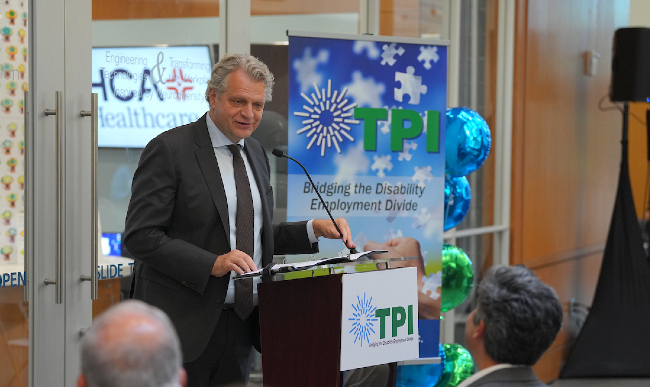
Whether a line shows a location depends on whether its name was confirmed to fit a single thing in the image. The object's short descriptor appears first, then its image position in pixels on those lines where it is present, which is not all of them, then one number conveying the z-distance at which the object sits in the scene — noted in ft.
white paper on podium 11.42
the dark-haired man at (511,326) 12.96
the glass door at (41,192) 15.84
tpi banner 20.66
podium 11.75
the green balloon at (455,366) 25.52
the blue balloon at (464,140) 24.82
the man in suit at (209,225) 13.14
